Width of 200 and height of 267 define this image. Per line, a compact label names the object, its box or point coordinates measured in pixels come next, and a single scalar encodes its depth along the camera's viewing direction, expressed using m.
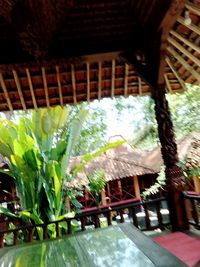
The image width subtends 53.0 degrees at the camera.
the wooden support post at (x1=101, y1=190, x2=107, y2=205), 8.16
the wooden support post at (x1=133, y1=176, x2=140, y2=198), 8.63
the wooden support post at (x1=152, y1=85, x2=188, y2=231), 2.40
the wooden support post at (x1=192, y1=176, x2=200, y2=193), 7.79
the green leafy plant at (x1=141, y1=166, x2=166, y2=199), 6.87
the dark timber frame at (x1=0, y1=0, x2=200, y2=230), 1.88
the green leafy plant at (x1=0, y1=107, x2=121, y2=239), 3.84
